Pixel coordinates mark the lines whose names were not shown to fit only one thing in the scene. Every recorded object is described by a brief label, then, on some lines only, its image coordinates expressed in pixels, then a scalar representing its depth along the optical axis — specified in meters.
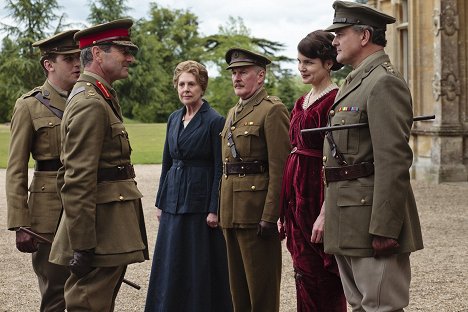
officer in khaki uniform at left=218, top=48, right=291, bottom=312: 5.20
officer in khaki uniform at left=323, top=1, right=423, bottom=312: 3.83
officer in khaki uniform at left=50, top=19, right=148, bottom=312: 4.19
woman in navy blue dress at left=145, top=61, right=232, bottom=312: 5.62
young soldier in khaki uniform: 5.01
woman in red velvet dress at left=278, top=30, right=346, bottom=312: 4.76
